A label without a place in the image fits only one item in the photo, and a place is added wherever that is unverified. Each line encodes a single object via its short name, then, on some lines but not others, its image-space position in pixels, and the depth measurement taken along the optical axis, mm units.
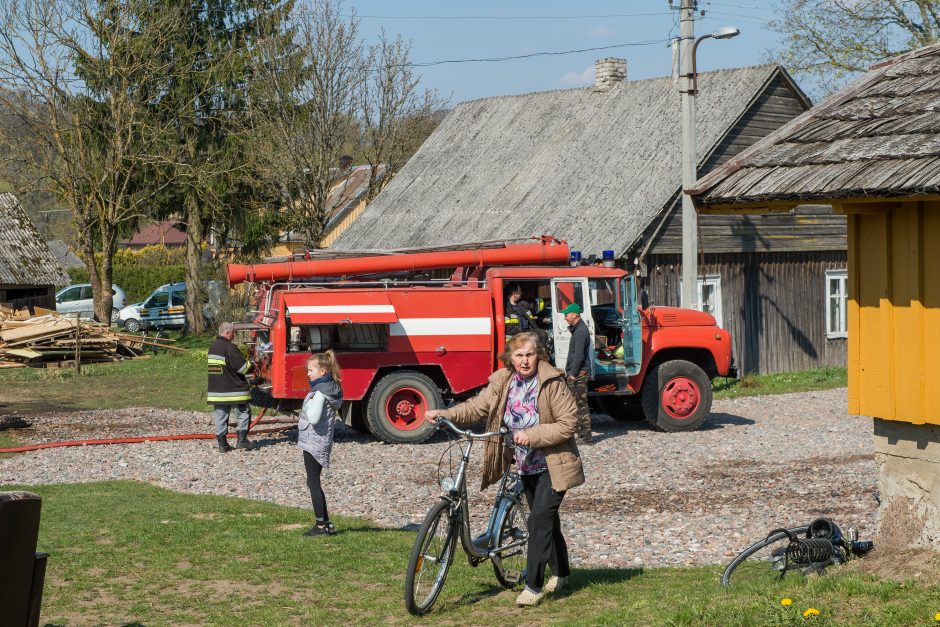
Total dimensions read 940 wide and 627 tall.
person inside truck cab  16422
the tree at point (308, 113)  35344
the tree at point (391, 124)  36406
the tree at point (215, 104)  36625
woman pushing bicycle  7566
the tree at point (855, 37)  34000
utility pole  21188
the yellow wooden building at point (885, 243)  7156
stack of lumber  28141
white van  43438
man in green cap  15297
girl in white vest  10211
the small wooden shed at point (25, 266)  34656
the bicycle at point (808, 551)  7402
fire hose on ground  15969
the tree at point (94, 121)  33156
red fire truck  15875
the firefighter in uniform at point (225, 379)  15508
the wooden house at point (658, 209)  23859
